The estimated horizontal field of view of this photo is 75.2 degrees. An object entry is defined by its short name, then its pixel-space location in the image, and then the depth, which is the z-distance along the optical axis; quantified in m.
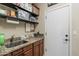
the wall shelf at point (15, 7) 0.98
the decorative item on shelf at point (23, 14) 1.11
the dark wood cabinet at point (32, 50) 0.82
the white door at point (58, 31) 0.91
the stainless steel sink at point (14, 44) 0.88
